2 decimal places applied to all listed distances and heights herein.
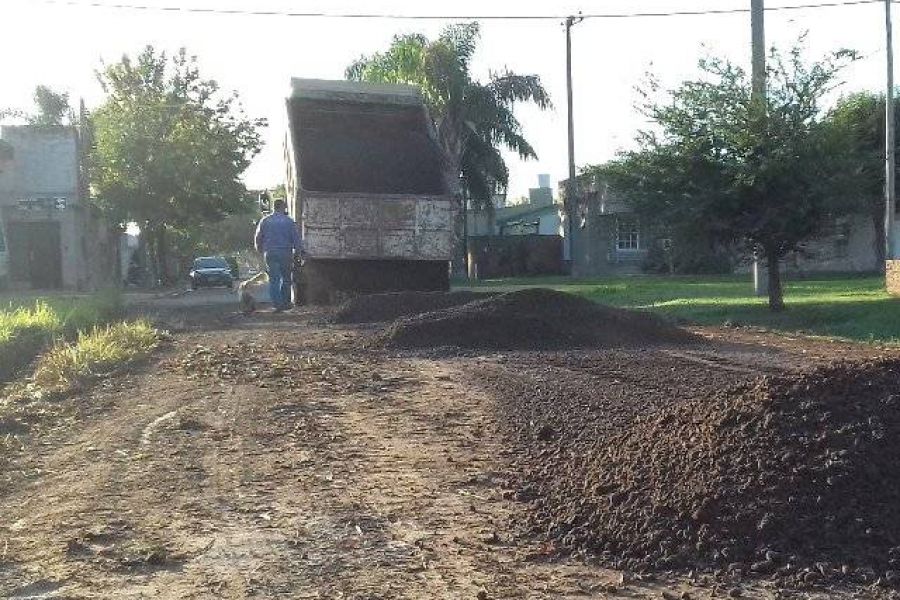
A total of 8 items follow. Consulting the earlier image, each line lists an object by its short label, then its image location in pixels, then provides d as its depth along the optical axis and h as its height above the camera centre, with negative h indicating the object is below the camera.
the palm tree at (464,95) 42.19 +6.03
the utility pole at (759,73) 17.17 +2.68
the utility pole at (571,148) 40.81 +3.66
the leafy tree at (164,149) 40.41 +4.11
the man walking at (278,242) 18.64 +0.28
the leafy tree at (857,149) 17.50 +1.44
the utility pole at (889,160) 30.80 +2.10
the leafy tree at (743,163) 17.20 +1.24
